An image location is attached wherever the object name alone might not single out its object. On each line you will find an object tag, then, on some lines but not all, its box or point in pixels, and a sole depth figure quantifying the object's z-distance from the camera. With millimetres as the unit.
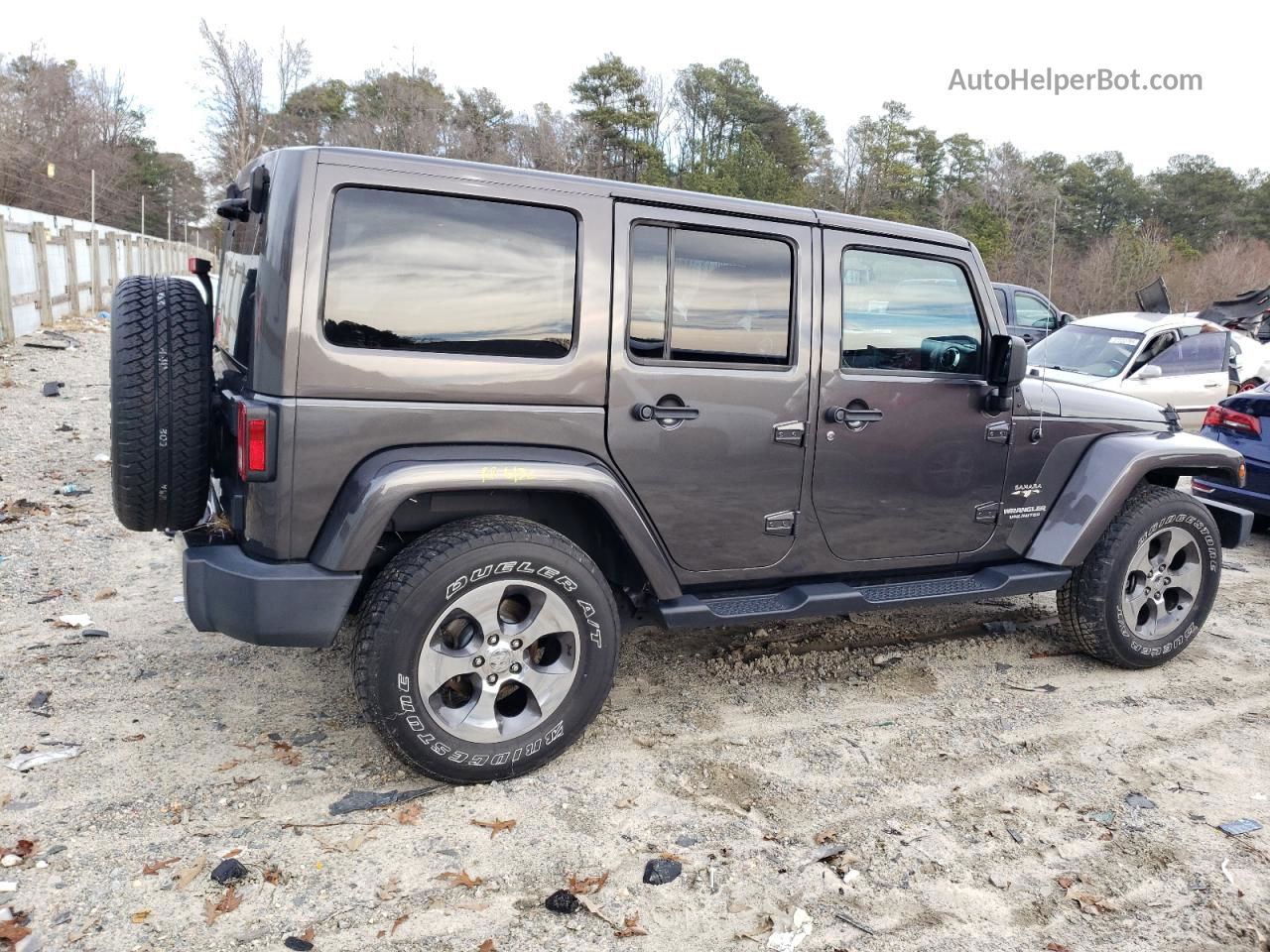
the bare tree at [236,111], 43531
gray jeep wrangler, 2883
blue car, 6613
